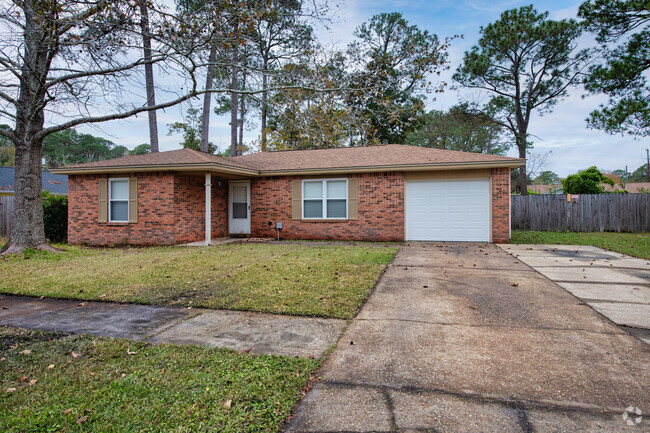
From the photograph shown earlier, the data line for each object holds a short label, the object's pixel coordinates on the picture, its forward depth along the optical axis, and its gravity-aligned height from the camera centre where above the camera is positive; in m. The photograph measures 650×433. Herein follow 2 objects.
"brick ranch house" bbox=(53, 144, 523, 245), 11.21 +0.72
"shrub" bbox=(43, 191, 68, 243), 13.08 +0.06
